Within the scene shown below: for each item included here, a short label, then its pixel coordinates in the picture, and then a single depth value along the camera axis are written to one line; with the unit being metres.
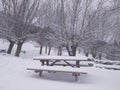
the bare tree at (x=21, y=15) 17.95
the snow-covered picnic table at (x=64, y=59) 8.69
